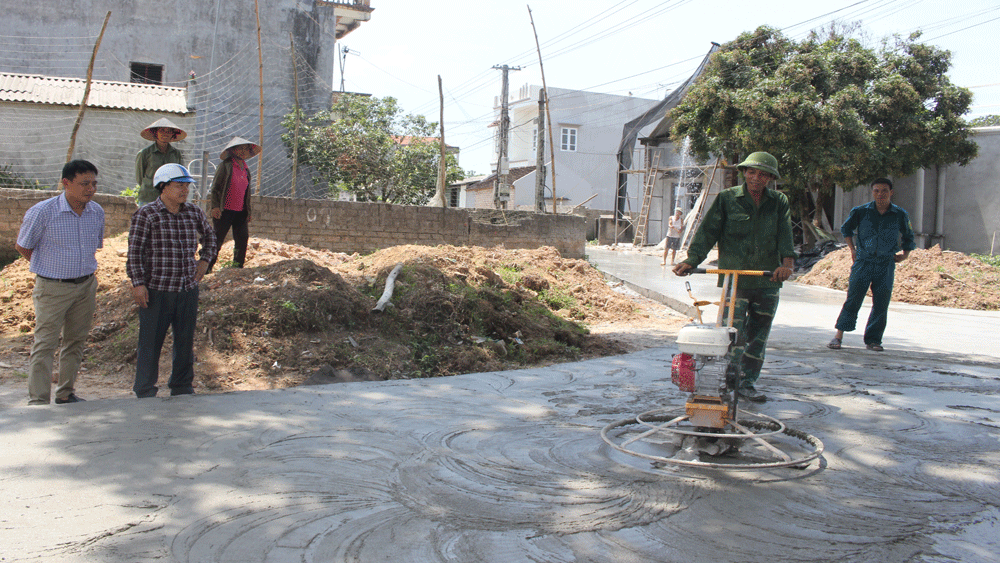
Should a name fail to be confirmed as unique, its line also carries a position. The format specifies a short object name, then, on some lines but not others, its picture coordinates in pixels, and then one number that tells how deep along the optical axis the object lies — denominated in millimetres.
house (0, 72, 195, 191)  16391
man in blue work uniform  7297
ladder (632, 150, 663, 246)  29344
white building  43031
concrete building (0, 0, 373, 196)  20953
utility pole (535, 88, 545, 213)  22814
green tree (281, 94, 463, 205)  20609
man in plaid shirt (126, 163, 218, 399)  4895
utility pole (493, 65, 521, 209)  27988
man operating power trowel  4996
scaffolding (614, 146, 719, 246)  28578
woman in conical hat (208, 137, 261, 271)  8055
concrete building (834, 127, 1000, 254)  20594
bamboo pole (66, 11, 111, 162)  10570
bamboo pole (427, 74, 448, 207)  14730
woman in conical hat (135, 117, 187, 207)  7578
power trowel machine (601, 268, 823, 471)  3678
